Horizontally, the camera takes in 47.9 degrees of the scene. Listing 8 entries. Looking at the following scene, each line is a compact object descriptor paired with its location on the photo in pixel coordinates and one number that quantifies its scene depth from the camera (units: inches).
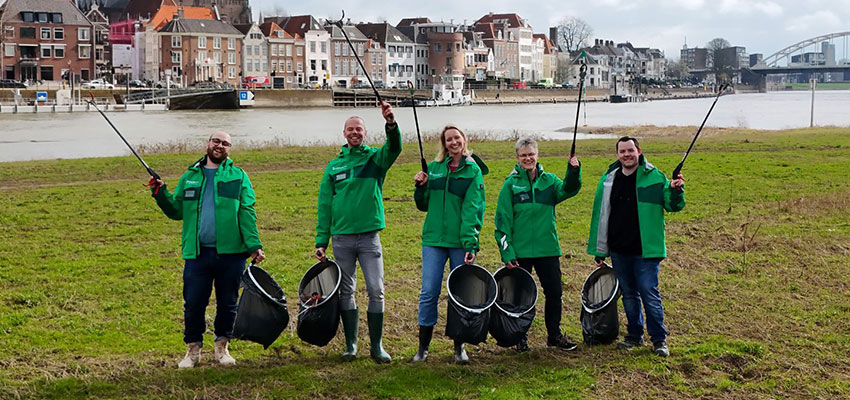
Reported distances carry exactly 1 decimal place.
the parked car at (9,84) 3217.0
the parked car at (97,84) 3413.6
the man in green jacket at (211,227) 271.6
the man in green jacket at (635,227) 286.0
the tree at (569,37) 6963.6
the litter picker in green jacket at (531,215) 288.7
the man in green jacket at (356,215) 277.0
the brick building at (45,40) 3671.3
